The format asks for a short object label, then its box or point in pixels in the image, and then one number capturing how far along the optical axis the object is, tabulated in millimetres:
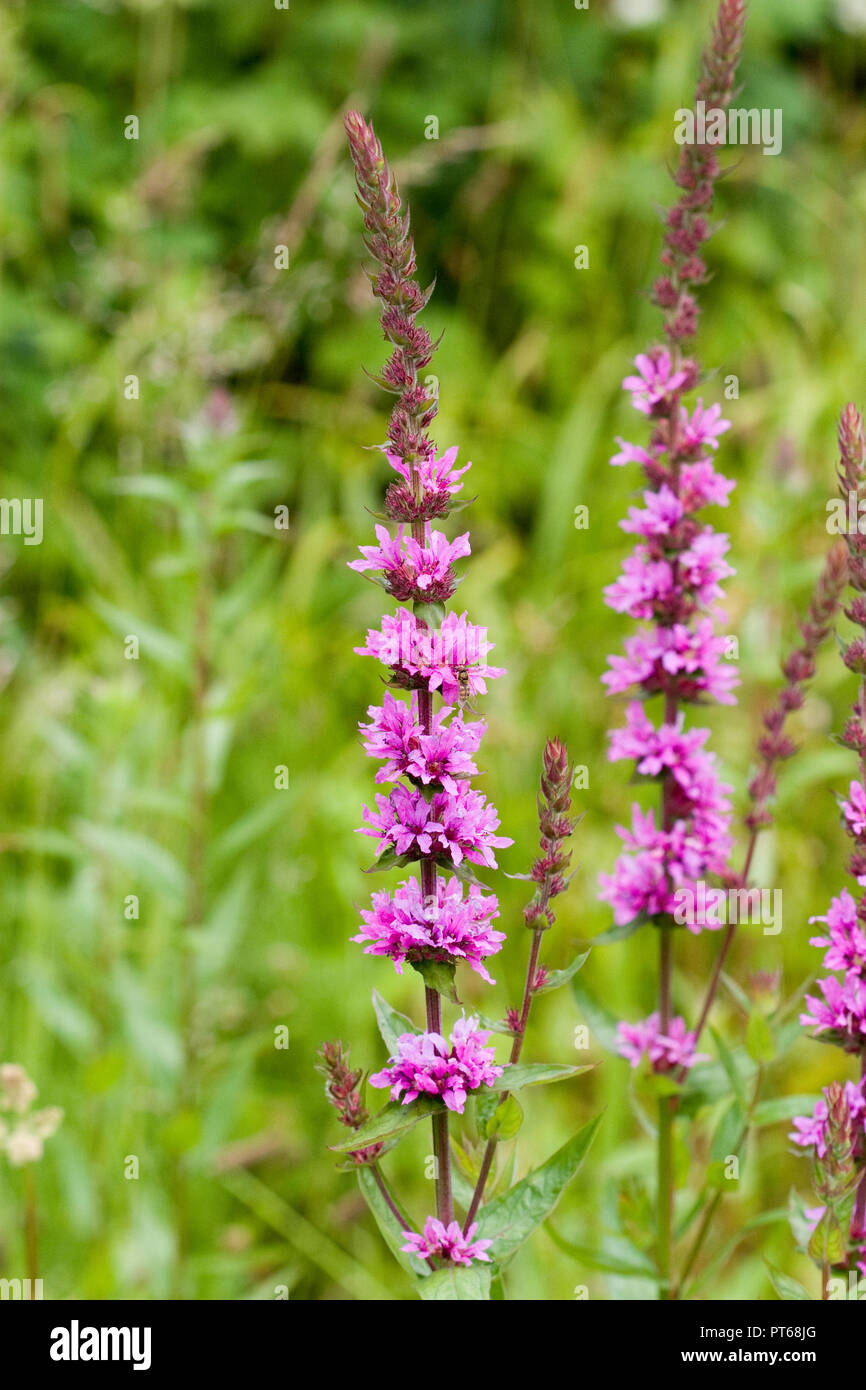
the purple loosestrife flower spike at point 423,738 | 863
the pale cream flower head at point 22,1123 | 982
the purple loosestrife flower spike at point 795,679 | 973
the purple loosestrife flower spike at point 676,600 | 957
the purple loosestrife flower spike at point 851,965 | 900
